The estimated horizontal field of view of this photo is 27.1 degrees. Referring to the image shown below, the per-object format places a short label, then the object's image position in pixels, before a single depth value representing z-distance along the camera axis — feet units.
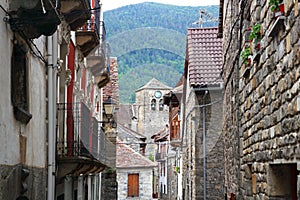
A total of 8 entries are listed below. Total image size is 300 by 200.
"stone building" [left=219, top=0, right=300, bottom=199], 18.89
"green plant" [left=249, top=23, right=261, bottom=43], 25.58
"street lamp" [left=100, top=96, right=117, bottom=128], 73.26
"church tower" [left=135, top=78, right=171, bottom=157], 255.29
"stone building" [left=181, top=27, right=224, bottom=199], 63.21
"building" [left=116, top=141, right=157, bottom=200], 150.00
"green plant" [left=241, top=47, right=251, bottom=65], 29.49
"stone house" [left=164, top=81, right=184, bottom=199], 94.73
